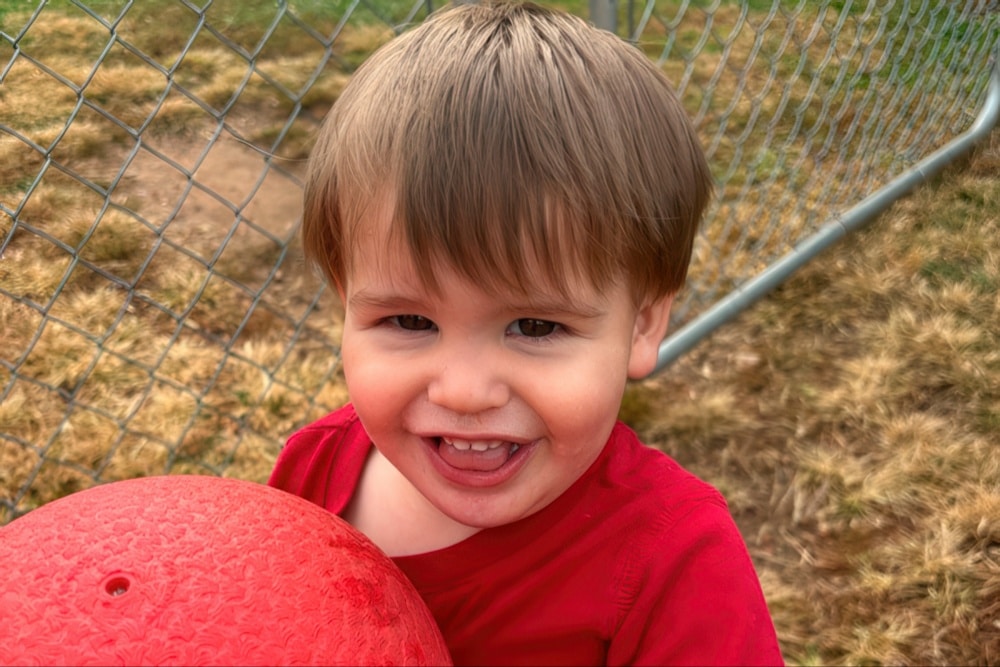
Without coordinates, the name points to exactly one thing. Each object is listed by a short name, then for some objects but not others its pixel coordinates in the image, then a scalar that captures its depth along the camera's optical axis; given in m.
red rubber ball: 0.36
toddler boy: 0.39
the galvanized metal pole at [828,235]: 0.88
